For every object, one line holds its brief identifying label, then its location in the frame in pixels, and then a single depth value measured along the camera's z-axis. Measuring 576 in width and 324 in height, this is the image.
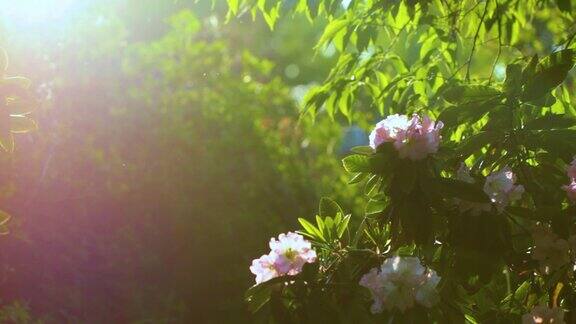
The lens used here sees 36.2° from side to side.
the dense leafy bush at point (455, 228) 2.93
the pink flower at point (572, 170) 3.05
